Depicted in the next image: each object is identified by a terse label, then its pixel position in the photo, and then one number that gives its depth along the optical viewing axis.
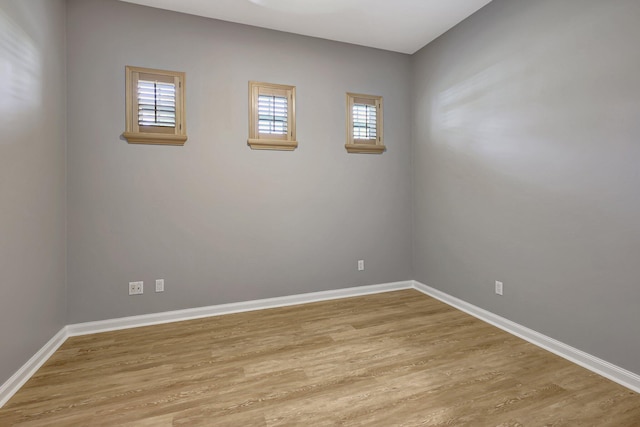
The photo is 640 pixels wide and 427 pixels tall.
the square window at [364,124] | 3.52
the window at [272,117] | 3.12
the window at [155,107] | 2.72
